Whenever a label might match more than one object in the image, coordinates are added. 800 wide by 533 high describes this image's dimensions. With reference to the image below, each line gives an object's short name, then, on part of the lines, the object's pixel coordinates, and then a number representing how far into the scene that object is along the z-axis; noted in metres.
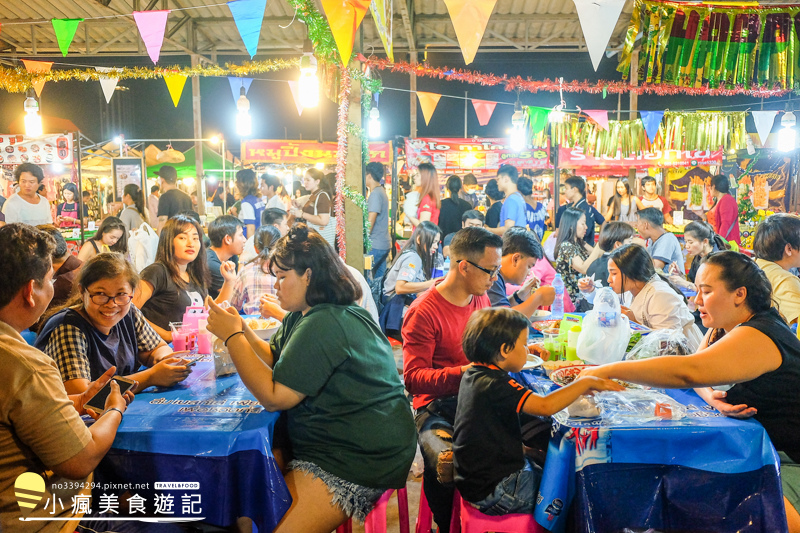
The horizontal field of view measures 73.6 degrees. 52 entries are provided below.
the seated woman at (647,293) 3.45
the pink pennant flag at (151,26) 5.27
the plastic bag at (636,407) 2.10
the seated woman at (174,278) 3.61
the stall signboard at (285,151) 14.11
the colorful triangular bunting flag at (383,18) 4.83
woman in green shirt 2.03
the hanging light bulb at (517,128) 9.29
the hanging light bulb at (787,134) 8.82
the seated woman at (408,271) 5.16
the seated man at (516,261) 3.77
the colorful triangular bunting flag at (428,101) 8.77
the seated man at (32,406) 1.65
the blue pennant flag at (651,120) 8.72
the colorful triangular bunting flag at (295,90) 7.84
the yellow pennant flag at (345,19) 4.42
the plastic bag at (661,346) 2.71
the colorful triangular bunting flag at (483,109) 9.61
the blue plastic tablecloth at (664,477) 2.01
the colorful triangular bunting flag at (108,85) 7.61
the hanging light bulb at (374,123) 10.80
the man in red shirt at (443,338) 2.58
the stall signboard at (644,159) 11.53
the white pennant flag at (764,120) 8.62
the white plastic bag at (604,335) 2.71
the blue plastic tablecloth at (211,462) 2.00
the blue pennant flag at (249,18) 4.94
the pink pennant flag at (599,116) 8.66
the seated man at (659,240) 5.77
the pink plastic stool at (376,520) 2.23
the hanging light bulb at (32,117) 6.87
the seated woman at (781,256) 3.60
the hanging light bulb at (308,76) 5.53
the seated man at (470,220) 6.52
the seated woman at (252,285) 4.03
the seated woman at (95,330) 2.34
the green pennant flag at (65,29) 5.62
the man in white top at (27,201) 6.50
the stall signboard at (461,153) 12.25
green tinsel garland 5.68
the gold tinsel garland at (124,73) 7.82
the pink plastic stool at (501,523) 2.16
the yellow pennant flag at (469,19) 4.32
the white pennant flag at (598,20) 4.34
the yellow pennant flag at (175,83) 7.72
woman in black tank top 2.10
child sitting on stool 2.13
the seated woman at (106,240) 5.43
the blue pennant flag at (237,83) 8.43
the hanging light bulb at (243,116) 7.73
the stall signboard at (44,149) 8.51
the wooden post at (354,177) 5.70
